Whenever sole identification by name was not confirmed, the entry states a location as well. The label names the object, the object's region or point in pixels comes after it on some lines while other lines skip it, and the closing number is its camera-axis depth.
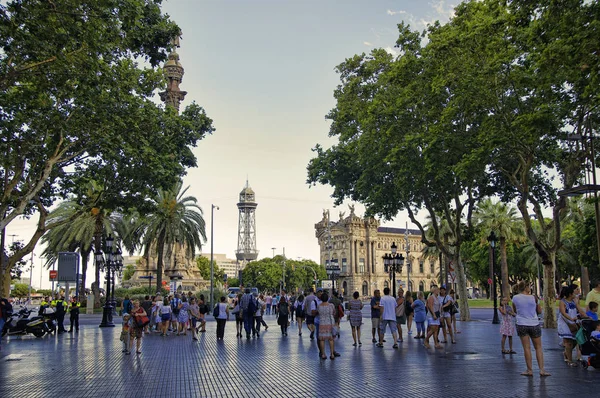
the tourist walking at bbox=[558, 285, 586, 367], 11.65
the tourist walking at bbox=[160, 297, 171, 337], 22.32
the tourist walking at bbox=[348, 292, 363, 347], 16.55
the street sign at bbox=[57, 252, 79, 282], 25.66
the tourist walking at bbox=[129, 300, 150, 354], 14.98
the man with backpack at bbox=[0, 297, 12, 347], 16.48
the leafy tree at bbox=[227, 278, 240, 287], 141.02
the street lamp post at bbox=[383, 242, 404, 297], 30.73
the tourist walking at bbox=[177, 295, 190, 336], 22.52
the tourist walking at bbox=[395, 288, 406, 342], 17.92
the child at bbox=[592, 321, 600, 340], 11.09
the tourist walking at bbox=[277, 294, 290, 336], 22.03
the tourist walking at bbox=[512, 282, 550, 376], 10.20
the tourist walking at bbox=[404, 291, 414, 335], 19.88
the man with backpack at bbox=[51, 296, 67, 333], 23.65
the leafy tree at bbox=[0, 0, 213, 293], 12.04
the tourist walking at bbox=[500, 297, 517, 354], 13.75
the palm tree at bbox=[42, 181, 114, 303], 38.34
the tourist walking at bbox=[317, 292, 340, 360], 13.45
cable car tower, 190.25
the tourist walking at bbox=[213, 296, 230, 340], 20.23
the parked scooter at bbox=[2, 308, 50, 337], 21.67
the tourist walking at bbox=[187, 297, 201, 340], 20.26
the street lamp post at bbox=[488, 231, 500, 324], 27.45
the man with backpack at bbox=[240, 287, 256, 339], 20.58
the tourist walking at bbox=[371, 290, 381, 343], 16.88
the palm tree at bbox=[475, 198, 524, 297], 50.34
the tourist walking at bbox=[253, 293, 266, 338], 21.60
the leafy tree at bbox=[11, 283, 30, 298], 119.77
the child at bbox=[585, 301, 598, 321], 11.71
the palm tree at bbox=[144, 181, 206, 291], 39.41
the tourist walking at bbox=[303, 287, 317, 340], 18.57
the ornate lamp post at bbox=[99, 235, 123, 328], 27.59
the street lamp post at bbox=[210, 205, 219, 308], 56.34
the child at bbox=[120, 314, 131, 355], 15.13
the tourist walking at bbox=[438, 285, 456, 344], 16.61
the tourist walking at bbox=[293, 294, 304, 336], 22.88
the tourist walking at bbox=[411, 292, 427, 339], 17.94
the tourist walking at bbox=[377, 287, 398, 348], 16.19
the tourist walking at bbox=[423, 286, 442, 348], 15.21
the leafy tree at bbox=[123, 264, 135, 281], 93.40
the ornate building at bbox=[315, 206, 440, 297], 121.31
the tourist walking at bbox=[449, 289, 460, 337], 17.58
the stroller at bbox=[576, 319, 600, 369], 11.07
